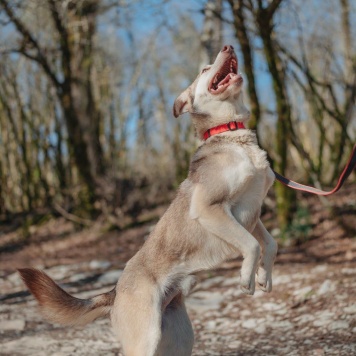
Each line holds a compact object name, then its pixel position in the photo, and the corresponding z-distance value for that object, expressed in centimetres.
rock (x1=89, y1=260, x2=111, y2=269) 919
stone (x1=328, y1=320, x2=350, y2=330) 522
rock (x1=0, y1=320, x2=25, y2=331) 609
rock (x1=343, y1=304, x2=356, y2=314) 547
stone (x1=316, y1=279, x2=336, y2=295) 612
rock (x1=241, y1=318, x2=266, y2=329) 578
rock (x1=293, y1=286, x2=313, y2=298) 622
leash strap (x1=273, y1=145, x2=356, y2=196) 392
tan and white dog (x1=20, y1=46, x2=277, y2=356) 349
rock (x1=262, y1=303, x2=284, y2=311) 613
